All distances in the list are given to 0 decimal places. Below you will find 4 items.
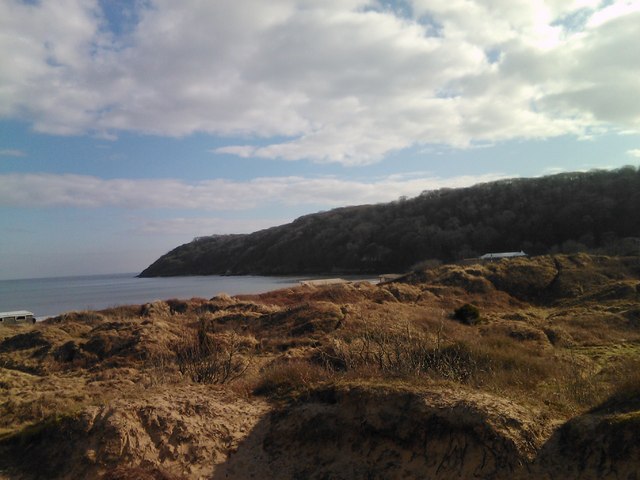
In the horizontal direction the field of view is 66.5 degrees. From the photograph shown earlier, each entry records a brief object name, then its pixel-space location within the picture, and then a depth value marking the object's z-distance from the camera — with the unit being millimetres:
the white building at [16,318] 36747
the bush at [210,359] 11656
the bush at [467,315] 22927
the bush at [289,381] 9452
